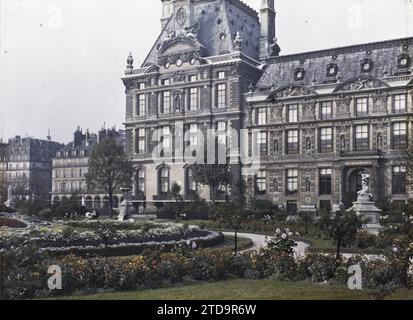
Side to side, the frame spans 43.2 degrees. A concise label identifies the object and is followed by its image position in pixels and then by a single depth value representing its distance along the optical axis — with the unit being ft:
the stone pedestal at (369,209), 87.92
